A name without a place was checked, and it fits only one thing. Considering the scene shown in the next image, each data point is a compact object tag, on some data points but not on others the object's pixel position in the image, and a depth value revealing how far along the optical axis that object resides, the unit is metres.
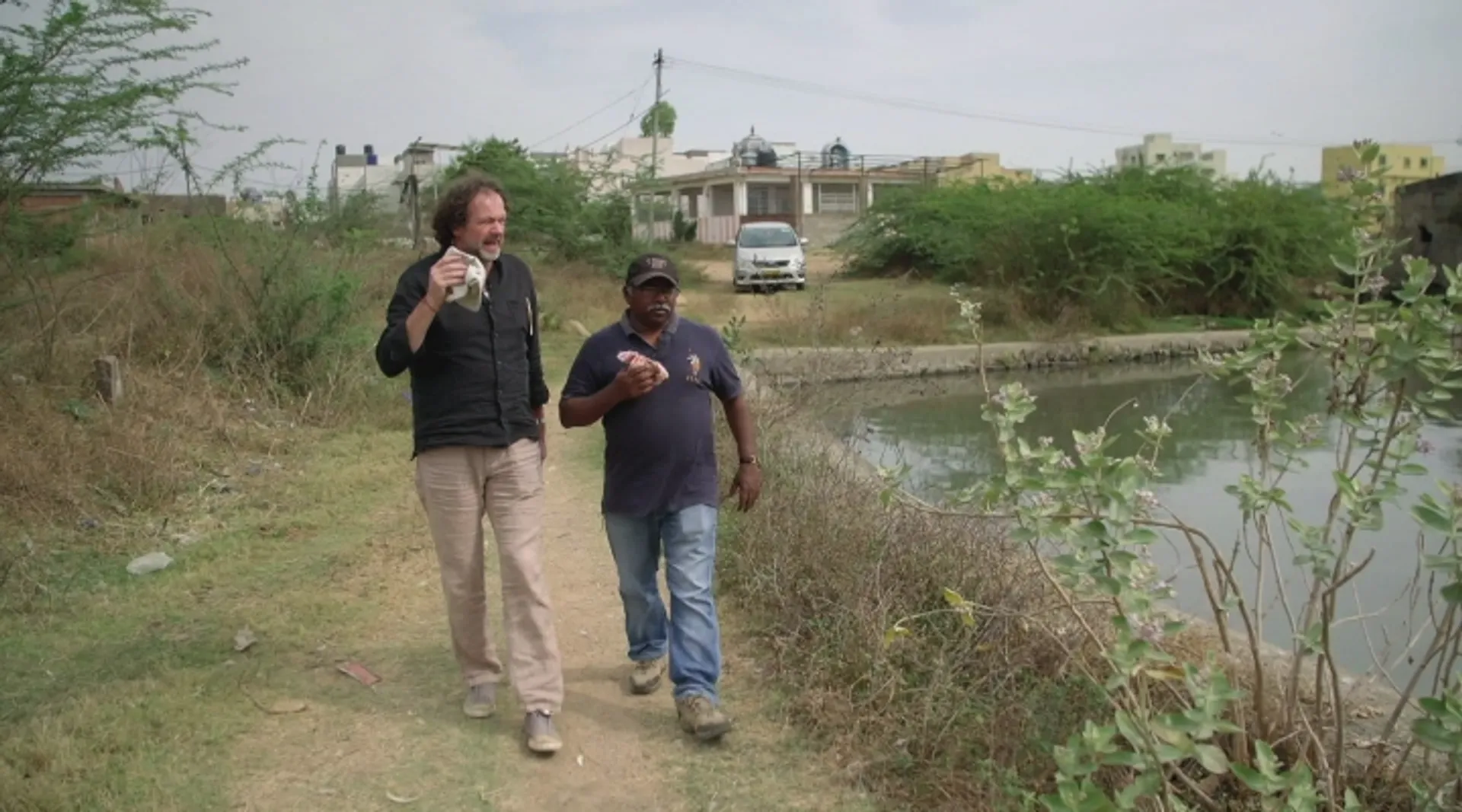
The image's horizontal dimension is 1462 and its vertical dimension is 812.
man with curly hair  3.65
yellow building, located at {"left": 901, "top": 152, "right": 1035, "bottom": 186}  43.69
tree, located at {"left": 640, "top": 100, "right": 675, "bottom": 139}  56.68
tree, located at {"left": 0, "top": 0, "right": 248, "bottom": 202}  7.10
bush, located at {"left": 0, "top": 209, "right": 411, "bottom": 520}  6.56
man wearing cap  3.78
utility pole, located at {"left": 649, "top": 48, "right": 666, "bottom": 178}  26.69
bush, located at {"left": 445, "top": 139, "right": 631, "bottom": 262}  22.92
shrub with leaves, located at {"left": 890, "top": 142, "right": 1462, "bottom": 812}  2.52
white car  23.11
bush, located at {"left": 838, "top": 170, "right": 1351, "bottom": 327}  20.56
